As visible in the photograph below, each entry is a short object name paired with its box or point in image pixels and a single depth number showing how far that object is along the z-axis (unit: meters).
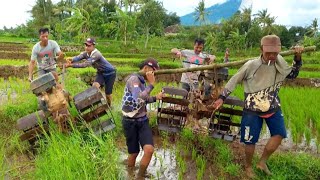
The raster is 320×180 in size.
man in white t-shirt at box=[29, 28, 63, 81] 4.47
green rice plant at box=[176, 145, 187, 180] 2.92
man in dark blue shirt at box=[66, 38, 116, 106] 4.30
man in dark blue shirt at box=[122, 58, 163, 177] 2.69
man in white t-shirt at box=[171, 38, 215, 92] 3.77
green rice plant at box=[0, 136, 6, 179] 2.67
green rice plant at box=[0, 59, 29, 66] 9.92
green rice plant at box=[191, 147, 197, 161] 3.33
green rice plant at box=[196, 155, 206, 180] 2.88
